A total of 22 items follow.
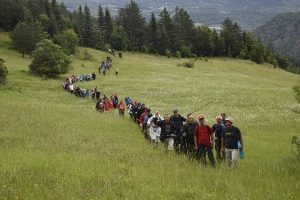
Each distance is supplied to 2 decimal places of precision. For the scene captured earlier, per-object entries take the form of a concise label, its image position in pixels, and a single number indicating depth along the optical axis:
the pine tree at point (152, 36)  114.53
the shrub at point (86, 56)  87.28
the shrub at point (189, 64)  87.81
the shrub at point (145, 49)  112.16
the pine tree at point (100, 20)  125.07
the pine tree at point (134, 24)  121.81
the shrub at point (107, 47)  104.75
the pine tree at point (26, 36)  81.06
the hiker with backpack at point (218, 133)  17.41
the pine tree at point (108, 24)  119.61
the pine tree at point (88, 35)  107.62
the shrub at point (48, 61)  62.62
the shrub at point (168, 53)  108.67
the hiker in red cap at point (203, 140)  16.08
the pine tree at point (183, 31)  119.62
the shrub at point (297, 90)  19.52
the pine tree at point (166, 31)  114.06
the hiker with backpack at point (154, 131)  20.14
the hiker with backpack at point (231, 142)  15.53
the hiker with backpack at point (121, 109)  34.50
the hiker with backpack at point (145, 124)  22.38
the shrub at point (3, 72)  52.25
